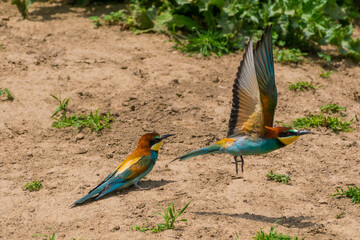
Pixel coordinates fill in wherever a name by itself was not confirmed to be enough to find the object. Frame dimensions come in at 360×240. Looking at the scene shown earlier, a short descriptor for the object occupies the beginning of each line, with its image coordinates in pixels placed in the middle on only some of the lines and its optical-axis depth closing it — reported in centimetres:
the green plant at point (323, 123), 1145
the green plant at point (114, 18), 1512
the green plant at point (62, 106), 1126
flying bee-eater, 802
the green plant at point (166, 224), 786
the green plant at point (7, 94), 1159
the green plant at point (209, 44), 1410
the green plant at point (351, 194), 899
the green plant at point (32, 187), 916
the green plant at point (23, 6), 1455
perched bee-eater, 884
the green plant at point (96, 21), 1508
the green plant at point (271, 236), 757
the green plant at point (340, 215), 854
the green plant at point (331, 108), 1208
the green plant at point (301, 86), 1280
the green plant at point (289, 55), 1391
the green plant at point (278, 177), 960
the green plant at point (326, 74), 1350
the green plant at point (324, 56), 1416
